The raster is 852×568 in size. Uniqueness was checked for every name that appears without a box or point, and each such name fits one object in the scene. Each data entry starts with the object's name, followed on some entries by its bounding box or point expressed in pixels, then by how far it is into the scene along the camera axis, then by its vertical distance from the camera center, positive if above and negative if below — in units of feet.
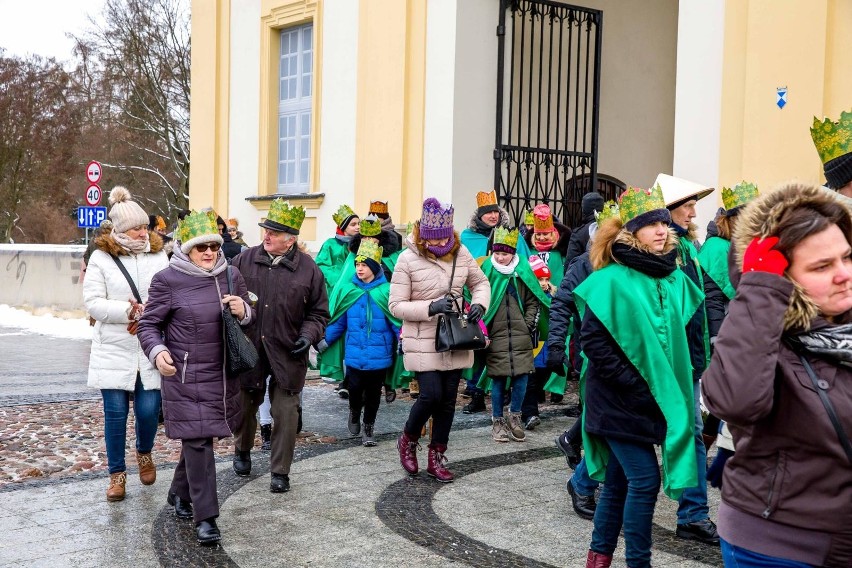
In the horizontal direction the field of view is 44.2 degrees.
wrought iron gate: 43.70 +5.68
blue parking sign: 61.16 +0.63
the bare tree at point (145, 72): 115.03 +17.35
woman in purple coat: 17.57 -2.07
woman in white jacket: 20.29 -2.10
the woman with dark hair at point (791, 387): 8.23 -1.14
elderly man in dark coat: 21.70 -1.71
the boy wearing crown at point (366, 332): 26.71 -2.52
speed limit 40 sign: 61.82 +1.99
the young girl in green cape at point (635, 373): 13.97 -1.81
